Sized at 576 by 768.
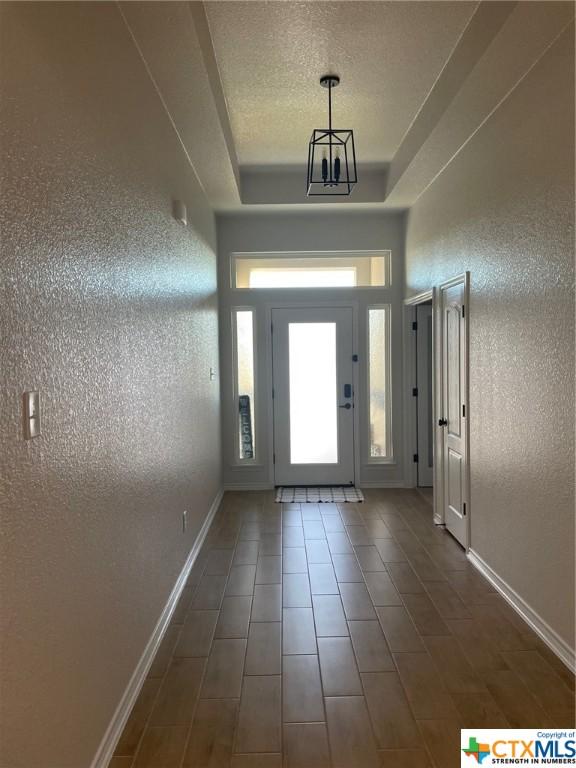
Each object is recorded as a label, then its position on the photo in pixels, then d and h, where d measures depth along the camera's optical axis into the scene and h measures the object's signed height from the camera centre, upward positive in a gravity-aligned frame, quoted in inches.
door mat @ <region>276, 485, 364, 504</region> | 212.2 -53.5
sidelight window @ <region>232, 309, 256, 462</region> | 231.8 -5.8
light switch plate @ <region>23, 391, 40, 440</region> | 54.4 -4.7
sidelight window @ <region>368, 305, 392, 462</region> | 231.5 -7.3
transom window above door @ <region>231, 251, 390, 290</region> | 229.9 +39.5
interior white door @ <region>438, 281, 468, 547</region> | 153.1 -14.4
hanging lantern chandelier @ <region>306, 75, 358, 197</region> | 129.7 +69.6
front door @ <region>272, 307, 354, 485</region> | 230.5 -14.0
